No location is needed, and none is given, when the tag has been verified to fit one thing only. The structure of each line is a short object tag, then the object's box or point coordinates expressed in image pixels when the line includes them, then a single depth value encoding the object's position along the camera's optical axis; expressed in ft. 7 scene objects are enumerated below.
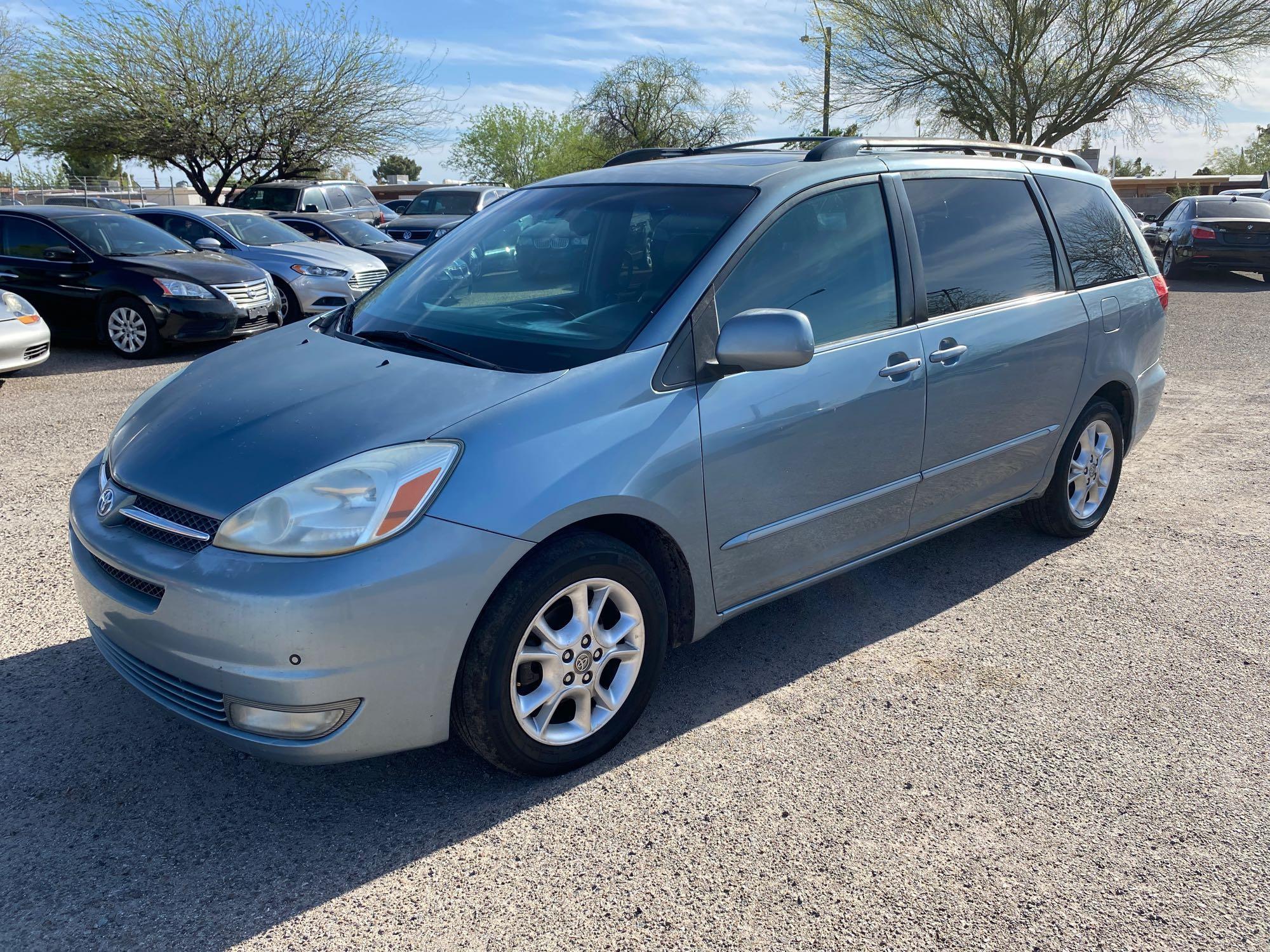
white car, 26.71
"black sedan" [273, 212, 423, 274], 48.52
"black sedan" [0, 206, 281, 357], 31.63
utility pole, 85.25
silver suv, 62.08
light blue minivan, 8.36
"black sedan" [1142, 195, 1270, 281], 55.83
